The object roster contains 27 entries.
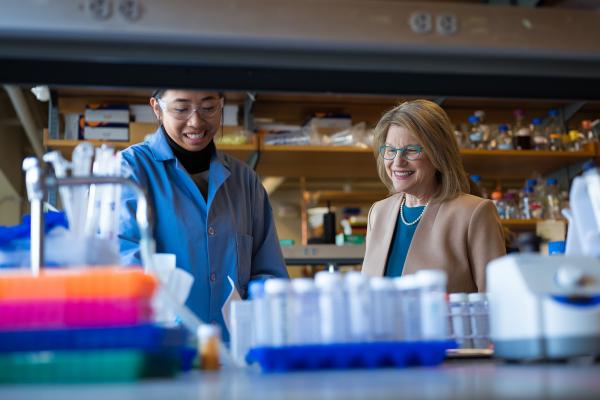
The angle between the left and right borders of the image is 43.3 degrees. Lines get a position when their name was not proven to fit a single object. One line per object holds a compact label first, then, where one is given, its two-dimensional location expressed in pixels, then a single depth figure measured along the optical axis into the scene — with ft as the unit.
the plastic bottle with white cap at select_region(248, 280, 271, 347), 3.52
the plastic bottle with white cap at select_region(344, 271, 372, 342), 3.47
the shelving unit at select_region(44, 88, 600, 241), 12.75
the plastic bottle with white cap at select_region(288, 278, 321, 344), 3.47
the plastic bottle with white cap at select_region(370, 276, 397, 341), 3.52
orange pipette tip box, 2.96
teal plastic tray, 2.93
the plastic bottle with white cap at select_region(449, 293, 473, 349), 4.84
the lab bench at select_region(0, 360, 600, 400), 2.27
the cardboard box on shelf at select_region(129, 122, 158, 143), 12.58
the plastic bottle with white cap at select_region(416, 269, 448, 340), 3.57
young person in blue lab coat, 6.59
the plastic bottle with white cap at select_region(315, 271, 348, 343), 3.45
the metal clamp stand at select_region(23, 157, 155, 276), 3.51
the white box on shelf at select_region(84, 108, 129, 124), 12.48
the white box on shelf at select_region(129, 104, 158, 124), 12.80
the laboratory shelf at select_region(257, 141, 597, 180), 12.84
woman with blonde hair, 7.07
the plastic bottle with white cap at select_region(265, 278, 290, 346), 3.46
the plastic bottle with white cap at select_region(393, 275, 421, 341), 3.58
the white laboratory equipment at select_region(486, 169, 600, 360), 3.50
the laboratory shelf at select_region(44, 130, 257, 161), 12.01
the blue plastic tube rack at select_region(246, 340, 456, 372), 3.41
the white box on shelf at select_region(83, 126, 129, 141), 12.35
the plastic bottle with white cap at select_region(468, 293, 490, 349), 4.87
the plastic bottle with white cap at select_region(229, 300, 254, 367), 4.24
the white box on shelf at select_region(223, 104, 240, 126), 12.81
